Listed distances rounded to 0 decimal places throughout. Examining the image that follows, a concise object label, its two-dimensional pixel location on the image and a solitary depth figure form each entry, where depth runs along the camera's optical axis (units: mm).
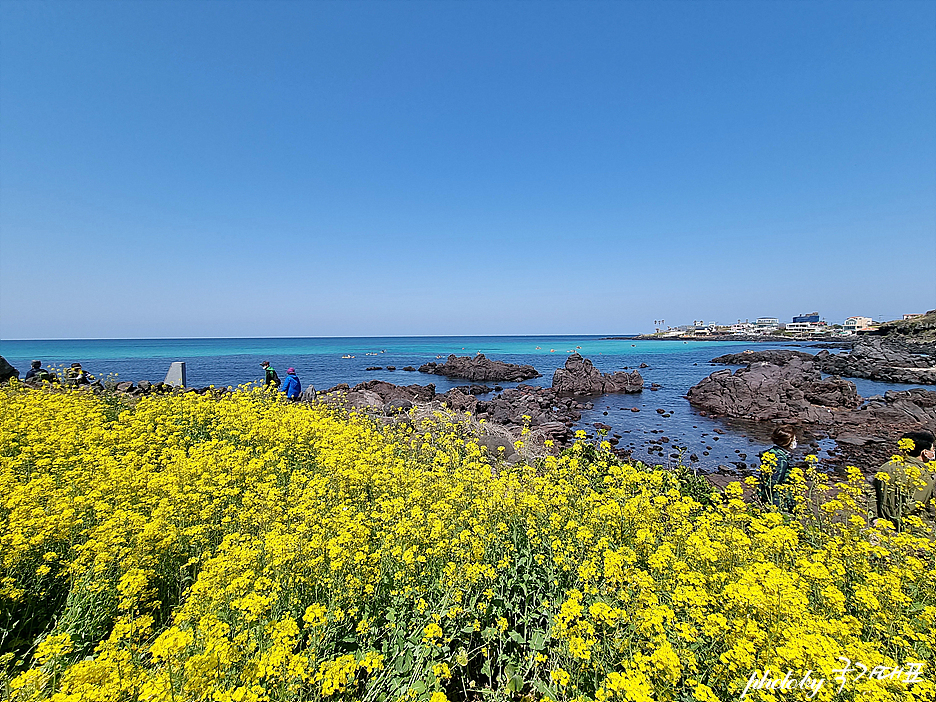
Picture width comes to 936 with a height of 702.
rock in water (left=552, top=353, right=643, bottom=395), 30719
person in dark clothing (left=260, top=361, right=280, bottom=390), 14488
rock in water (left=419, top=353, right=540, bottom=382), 39531
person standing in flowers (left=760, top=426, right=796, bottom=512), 6199
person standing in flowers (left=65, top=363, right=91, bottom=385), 13914
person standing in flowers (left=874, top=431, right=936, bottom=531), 5430
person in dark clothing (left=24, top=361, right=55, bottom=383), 14031
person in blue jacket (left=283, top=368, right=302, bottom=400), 14124
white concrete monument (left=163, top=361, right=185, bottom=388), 17038
